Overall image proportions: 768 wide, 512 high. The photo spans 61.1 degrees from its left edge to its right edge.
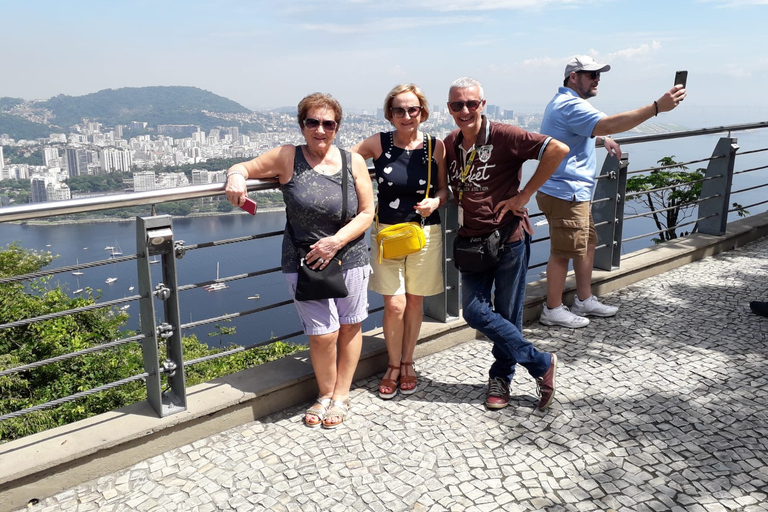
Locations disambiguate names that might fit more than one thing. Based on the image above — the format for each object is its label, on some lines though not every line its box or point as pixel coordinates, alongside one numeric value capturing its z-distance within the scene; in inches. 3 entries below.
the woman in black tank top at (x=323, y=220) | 125.7
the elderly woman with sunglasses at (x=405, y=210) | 134.8
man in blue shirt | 159.8
